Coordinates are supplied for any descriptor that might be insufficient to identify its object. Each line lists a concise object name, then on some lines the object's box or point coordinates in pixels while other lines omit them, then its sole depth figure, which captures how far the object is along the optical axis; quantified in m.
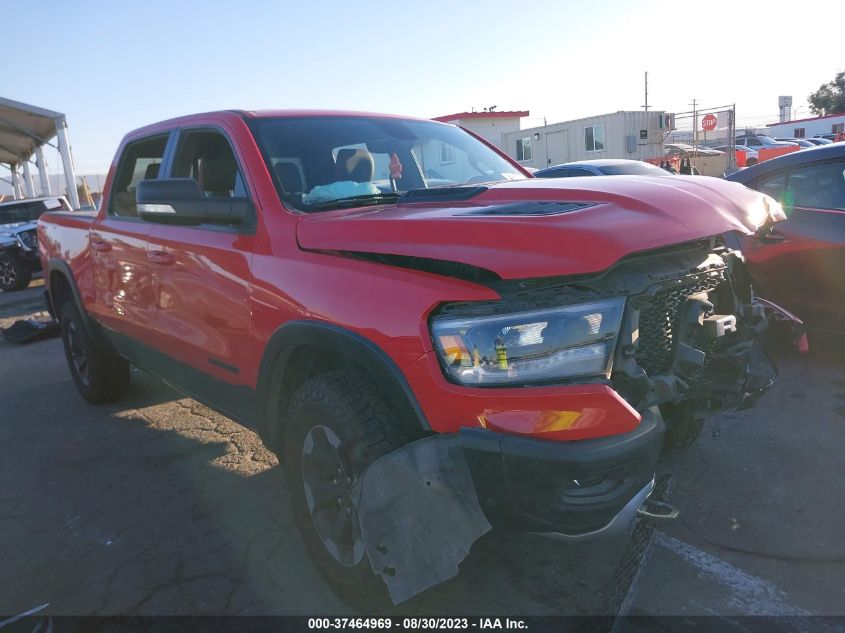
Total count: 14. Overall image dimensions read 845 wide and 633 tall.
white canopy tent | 18.86
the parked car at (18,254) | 12.52
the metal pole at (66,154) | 19.30
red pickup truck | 1.87
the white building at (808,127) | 39.66
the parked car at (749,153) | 22.51
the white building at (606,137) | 23.89
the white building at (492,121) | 30.59
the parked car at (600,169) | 8.56
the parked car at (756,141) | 31.72
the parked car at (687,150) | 23.36
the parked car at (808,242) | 4.40
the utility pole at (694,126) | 23.29
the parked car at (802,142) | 26.66
